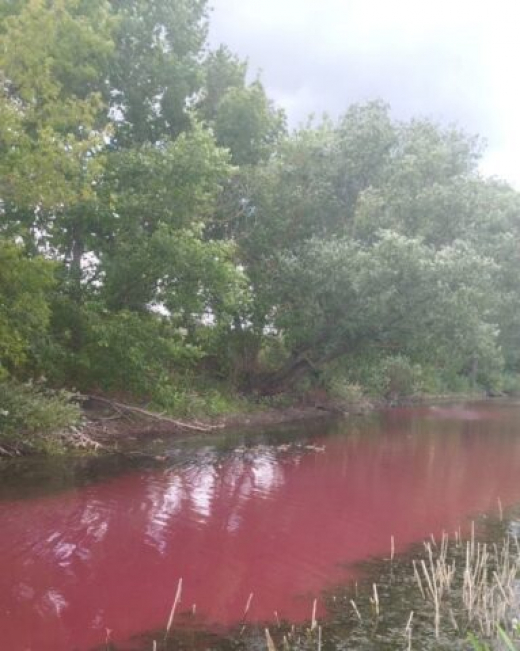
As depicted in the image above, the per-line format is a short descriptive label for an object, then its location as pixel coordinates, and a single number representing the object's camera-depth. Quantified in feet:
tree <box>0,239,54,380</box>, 50.08
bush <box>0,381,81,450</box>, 55.98
